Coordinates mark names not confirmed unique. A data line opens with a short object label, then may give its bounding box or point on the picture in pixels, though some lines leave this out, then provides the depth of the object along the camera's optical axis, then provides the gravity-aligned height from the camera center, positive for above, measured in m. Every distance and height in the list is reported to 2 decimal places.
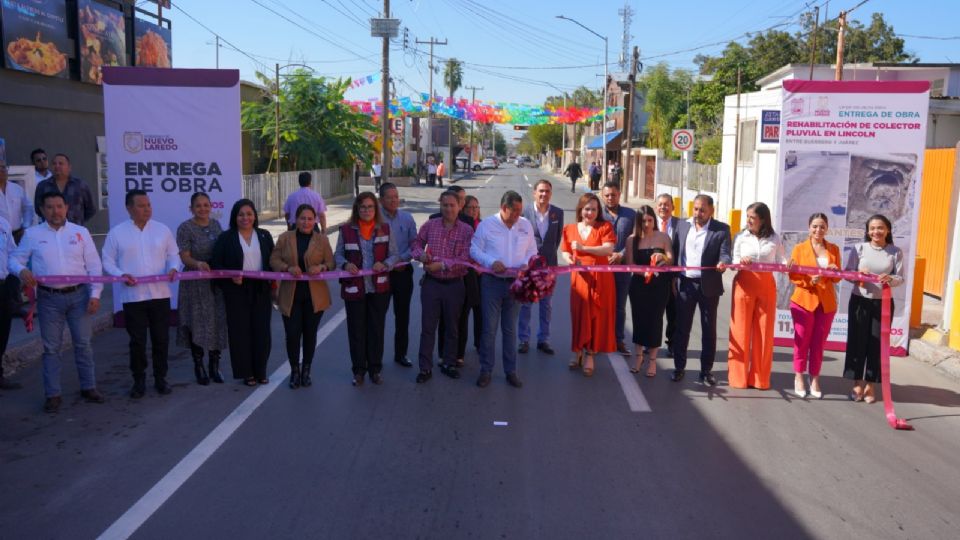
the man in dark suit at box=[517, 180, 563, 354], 9.17 -0.56
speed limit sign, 25.33 +1.21
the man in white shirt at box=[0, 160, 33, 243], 9.20 -0.36
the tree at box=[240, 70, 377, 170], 31.12 +2.01
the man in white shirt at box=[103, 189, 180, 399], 7.30 -0.83
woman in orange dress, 8.14 -1.04
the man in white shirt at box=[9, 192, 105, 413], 6.86 -0.86
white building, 23.97 +1.43
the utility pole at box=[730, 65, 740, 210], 25.51 +0.89
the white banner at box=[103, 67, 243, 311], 9.73 +0.43
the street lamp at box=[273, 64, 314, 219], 25.98 +1.12
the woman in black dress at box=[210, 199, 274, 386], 7.62 -1.09
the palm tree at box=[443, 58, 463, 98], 117.38 +14.96
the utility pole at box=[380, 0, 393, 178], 31.78 +2.95
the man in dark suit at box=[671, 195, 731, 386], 7.98 -0.93
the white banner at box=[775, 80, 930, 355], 9.19 +0.29
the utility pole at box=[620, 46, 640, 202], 34.75 +2.66
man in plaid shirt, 7.91 -0.86
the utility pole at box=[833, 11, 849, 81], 25.24 +4.32
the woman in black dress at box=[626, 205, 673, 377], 8.19 -1.02
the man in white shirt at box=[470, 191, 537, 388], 7.79 -0.87
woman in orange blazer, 7.74 -1.13
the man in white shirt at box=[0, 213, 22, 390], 7.15 -1.00
